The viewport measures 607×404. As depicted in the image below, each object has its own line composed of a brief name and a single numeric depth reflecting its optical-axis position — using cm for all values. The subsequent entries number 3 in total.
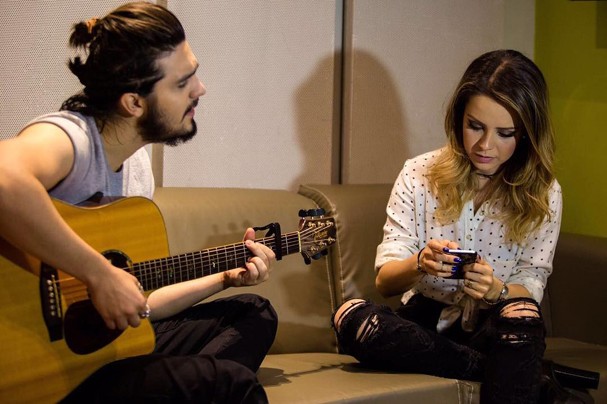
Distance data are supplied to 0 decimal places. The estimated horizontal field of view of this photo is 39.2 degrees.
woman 217
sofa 236
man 163
